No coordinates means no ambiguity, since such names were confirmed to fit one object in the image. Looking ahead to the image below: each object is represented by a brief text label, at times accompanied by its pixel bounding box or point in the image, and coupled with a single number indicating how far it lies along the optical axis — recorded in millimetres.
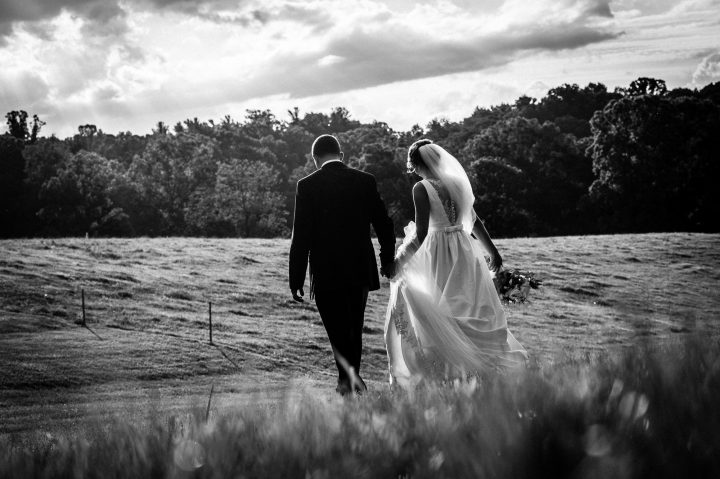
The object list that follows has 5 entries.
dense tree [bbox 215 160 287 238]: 79375
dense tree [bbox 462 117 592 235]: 74750
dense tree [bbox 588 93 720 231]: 68375
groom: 8633
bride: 8898
